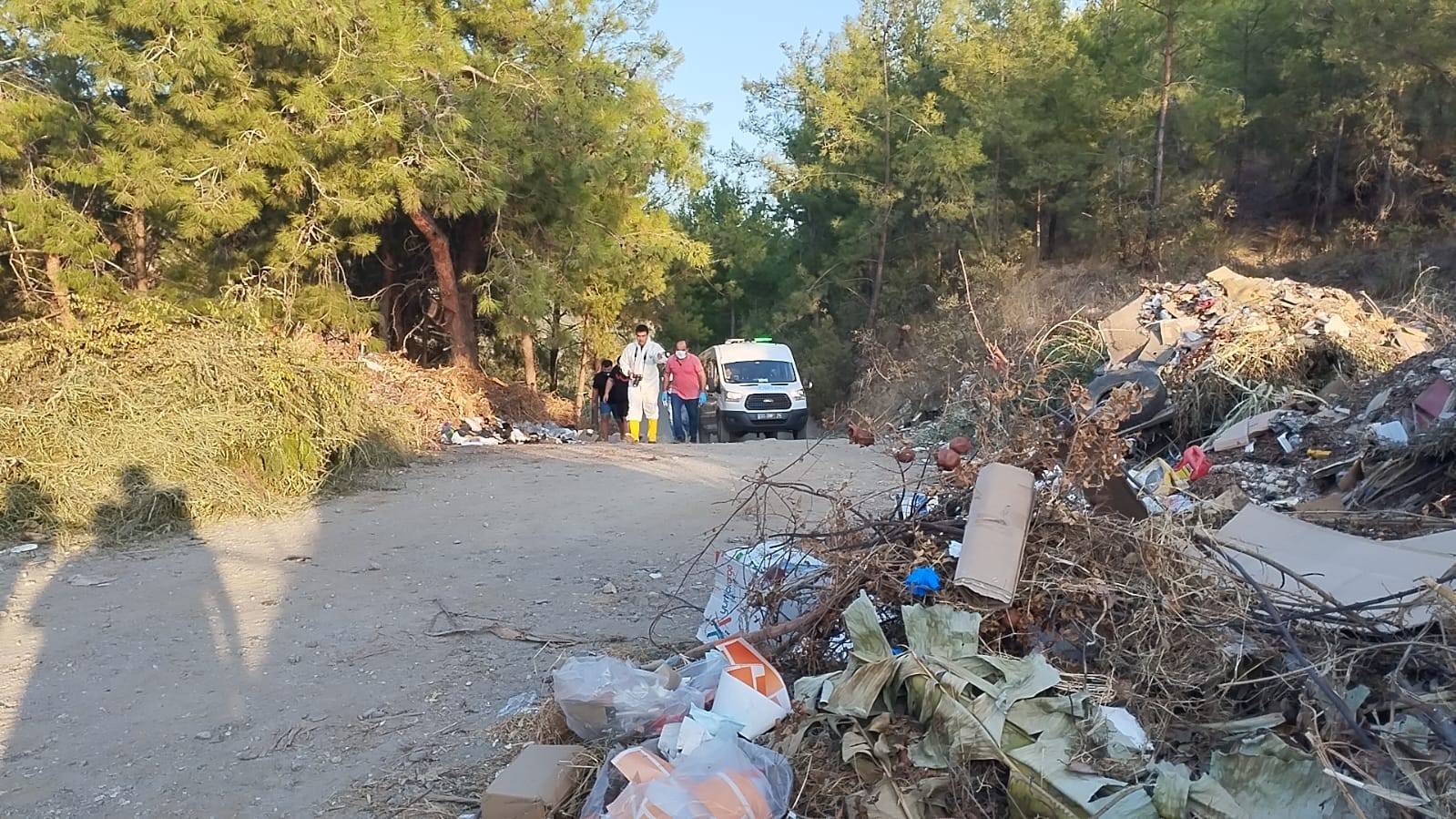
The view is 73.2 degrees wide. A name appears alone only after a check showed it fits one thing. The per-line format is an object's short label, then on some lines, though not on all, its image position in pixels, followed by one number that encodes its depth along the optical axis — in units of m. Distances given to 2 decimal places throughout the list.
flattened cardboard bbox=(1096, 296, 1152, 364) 11.20
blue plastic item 3.32
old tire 8.89
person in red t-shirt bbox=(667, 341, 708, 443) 14.09
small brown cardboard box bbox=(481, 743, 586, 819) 2.79
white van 16.27
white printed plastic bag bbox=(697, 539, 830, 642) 3.82
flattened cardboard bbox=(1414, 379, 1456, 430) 6.53
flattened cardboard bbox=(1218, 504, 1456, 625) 3.40
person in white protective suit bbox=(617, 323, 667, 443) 13.90
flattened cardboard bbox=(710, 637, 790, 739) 3.06
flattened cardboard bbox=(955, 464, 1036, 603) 3.18
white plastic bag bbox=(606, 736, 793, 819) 2.55
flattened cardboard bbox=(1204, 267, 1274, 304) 11.40
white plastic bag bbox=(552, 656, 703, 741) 3.21
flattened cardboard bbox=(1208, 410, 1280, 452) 7.96
